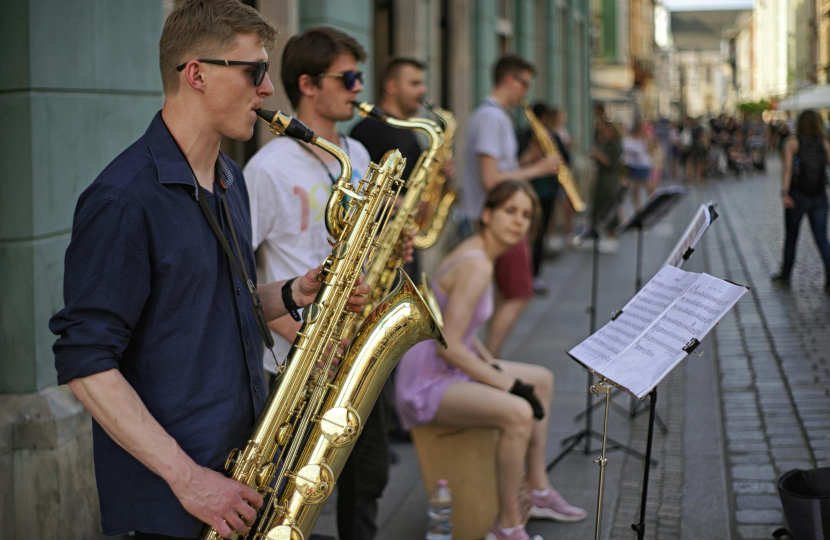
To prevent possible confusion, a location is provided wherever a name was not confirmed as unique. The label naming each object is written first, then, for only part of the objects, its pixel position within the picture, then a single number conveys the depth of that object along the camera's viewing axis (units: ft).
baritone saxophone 7.38
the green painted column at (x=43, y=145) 11.56
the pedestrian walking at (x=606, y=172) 42.68
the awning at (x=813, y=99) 89.26
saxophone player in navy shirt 6.23
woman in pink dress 12.37
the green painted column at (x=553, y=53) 52.44
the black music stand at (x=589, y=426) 16.11
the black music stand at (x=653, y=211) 17.07
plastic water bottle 12.60
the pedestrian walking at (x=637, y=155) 51.06
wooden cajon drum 12.69
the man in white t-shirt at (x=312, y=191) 10.90
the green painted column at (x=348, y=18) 21.18
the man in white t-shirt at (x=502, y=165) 20.67
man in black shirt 16.26
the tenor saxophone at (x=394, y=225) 11.82
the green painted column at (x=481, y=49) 35.96
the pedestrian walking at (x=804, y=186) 30.96
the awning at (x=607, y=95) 99.91
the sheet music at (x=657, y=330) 8.00
